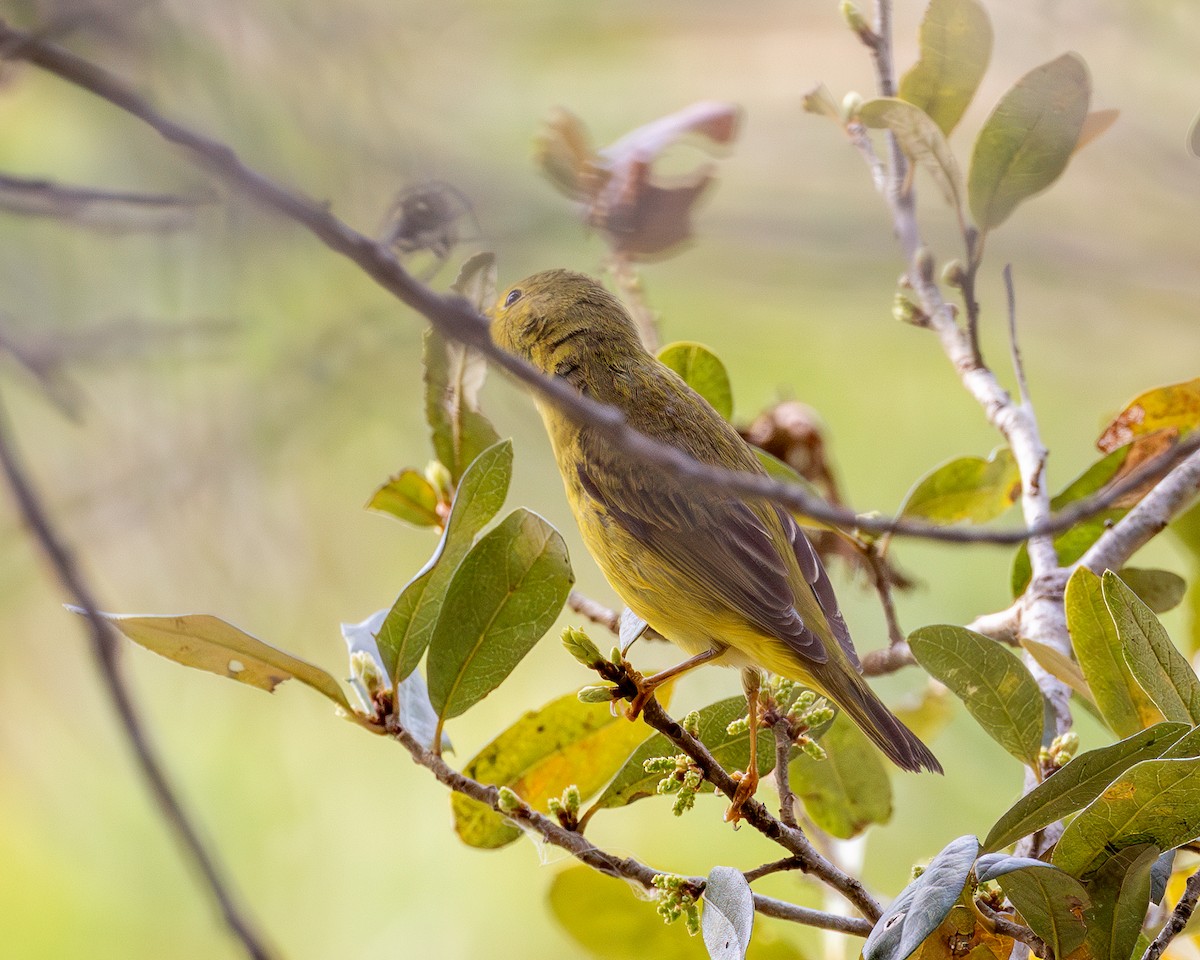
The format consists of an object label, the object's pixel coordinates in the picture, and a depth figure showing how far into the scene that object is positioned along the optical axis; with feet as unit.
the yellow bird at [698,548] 13.60
